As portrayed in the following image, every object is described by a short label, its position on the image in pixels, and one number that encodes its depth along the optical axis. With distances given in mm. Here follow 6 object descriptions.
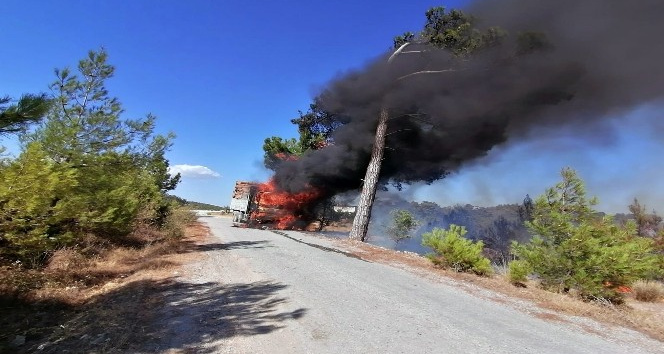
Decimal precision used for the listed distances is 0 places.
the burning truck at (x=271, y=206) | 24219
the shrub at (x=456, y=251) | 8906
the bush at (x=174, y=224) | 14073
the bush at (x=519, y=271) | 7945
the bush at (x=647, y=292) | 9547
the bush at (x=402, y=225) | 26625
